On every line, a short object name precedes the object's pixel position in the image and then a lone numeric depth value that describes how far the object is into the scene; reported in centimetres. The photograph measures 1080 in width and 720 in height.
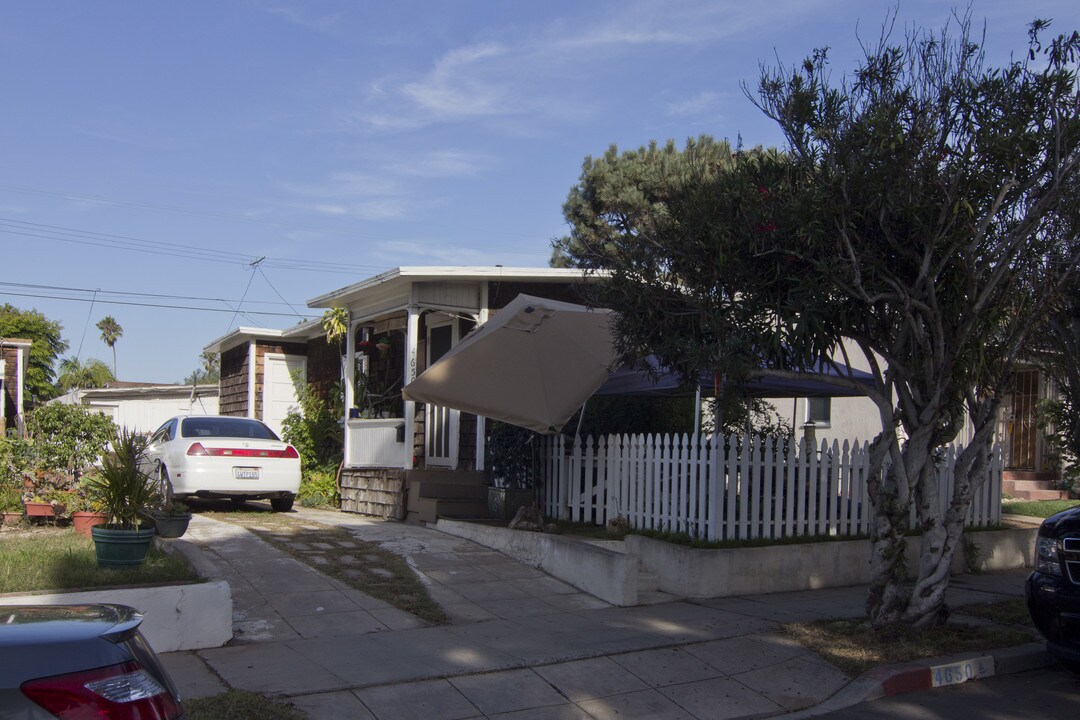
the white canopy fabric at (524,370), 1065
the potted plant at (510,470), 1185
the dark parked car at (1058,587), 674
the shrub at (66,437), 1032
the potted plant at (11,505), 970
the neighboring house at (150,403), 2706
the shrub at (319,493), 1509
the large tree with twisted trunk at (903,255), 706
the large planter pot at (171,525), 869
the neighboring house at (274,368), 1878
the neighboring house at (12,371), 2042
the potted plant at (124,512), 711
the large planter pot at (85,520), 890
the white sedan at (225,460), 1213
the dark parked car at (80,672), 276
